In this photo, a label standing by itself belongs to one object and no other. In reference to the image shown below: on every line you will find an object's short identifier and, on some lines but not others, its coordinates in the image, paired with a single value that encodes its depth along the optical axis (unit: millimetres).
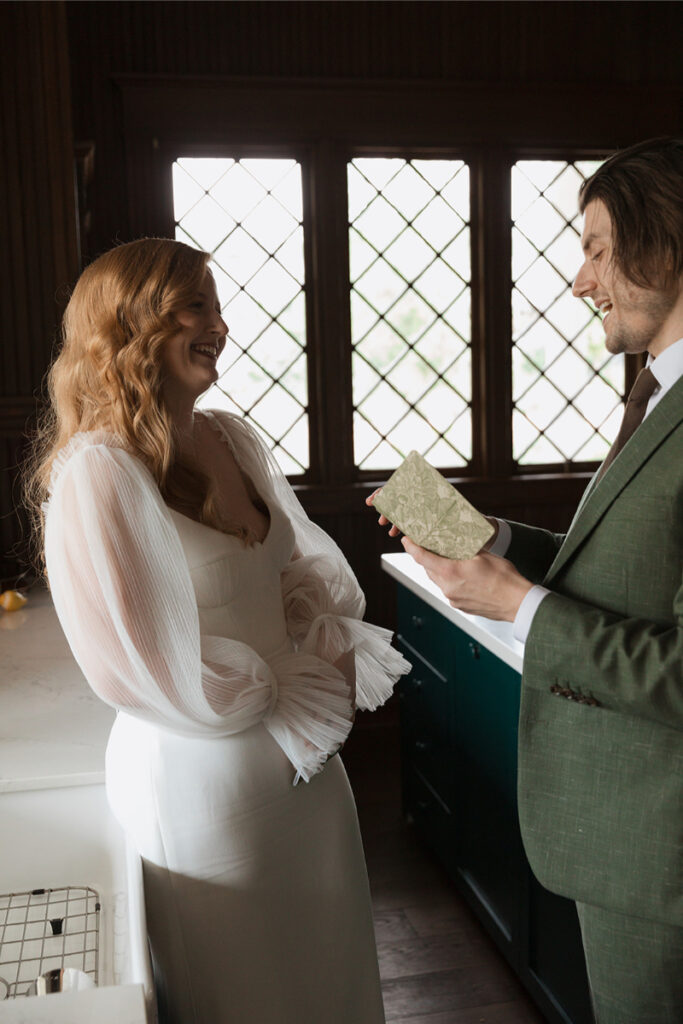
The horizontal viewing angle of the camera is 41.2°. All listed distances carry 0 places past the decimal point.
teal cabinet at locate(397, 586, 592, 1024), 2129
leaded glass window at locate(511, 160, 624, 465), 4172
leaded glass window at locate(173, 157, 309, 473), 3910
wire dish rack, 1150
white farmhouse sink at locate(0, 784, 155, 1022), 1451
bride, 1359
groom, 1170
